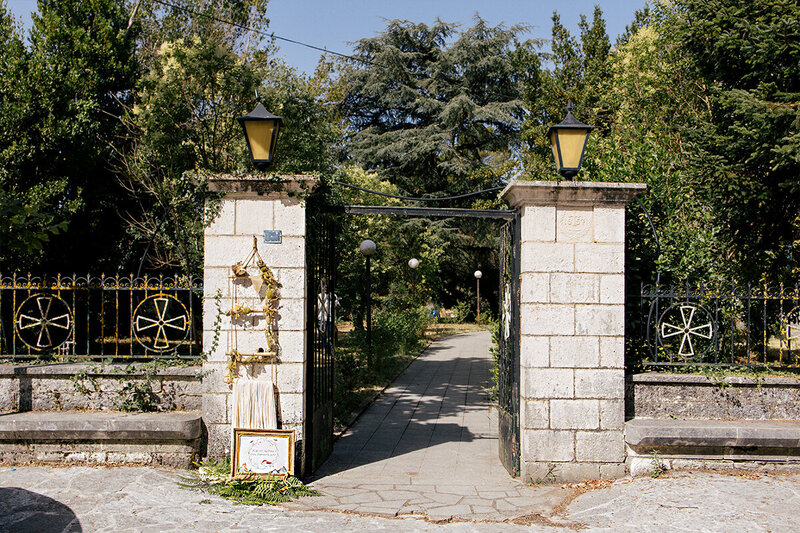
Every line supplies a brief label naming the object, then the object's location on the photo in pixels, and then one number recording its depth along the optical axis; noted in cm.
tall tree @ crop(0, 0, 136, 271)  1150
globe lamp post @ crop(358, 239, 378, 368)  1382
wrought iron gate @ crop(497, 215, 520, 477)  593
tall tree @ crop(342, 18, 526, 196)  2788
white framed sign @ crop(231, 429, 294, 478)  548
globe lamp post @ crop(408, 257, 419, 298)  2221
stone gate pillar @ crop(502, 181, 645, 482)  570
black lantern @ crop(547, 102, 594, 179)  574
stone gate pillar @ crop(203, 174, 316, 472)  566
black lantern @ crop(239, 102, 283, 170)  576
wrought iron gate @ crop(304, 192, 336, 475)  597
